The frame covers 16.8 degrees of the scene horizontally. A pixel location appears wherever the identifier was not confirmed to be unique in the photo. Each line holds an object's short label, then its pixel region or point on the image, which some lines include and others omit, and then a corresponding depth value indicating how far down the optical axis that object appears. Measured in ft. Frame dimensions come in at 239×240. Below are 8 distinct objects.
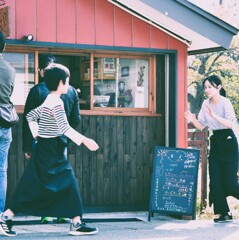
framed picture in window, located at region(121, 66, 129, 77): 39.33
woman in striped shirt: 27.15
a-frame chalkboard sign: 35.66
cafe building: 35.75
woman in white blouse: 34.07
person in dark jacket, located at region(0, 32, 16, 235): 28.00
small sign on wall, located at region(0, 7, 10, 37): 31.83
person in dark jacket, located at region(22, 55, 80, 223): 30.69
